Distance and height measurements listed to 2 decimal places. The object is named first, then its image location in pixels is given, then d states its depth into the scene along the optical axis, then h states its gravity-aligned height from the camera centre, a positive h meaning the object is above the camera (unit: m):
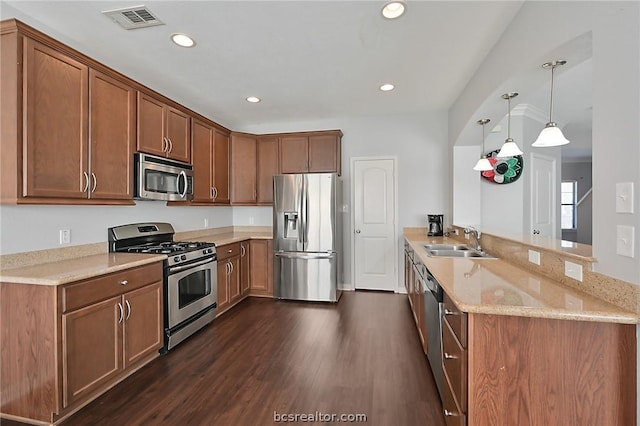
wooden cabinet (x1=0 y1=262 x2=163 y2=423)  1.73 -0.85
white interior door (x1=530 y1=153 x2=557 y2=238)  4.09 +0.23
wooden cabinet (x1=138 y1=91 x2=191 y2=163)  2.75 +0.86
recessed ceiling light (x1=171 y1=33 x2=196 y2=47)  2.28 +1.39
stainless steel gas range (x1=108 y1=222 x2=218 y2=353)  2.66 -0.62
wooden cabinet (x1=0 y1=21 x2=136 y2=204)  1.80 +0.60
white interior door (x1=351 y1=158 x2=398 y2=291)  4.44 -0.20
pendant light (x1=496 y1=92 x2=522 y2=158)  2.29 +0.50
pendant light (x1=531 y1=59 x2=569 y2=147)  1.73 +0.46
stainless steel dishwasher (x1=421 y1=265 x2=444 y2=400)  1.88 -0.78
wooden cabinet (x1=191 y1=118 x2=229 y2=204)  3.61 +0.66
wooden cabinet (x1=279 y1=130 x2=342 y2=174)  4.36 +0.90
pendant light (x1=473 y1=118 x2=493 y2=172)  2.86 +0.47
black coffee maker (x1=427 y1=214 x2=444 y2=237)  3.98 -0.20
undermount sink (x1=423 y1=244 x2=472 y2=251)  3.10 -0.38
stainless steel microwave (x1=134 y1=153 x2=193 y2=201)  2.65 +0.33
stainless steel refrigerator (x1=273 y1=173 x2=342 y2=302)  3.96 -0.35
